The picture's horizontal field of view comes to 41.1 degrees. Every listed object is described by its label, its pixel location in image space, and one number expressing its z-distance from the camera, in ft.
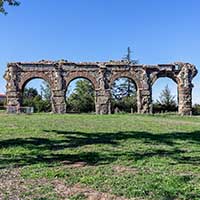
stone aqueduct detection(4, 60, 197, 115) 74.50
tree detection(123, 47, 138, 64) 130.95
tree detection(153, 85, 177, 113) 94.22
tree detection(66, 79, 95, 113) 101.97
